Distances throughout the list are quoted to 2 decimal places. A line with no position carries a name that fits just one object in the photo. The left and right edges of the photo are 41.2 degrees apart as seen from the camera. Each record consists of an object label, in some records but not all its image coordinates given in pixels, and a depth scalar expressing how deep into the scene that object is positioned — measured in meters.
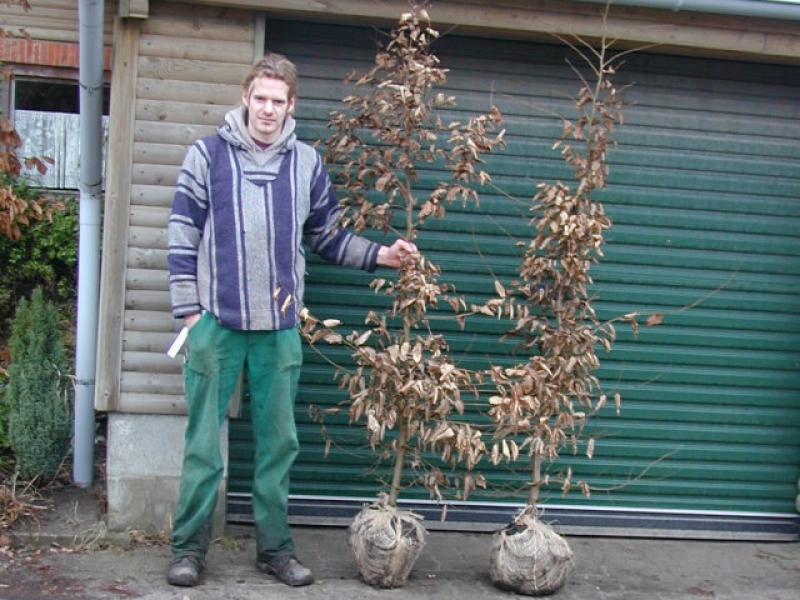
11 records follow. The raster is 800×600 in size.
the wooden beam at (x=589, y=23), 5.25
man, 4.67
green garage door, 5.69
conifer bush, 5.51
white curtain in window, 7.91
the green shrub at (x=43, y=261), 7.25
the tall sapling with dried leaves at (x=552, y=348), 4.82
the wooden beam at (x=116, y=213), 5.15
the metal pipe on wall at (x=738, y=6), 5.21
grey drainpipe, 5.50
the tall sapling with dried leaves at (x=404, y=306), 4.74
